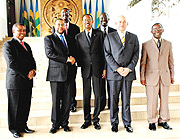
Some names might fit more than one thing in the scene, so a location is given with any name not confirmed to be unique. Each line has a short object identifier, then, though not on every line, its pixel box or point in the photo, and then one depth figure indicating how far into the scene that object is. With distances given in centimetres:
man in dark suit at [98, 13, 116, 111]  304
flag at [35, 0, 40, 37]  955
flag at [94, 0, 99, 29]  991
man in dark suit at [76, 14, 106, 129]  273
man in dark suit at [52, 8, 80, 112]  309
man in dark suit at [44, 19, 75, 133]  254
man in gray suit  262
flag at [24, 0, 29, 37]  939
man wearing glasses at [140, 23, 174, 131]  270
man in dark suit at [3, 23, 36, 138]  243
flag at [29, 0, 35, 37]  952
